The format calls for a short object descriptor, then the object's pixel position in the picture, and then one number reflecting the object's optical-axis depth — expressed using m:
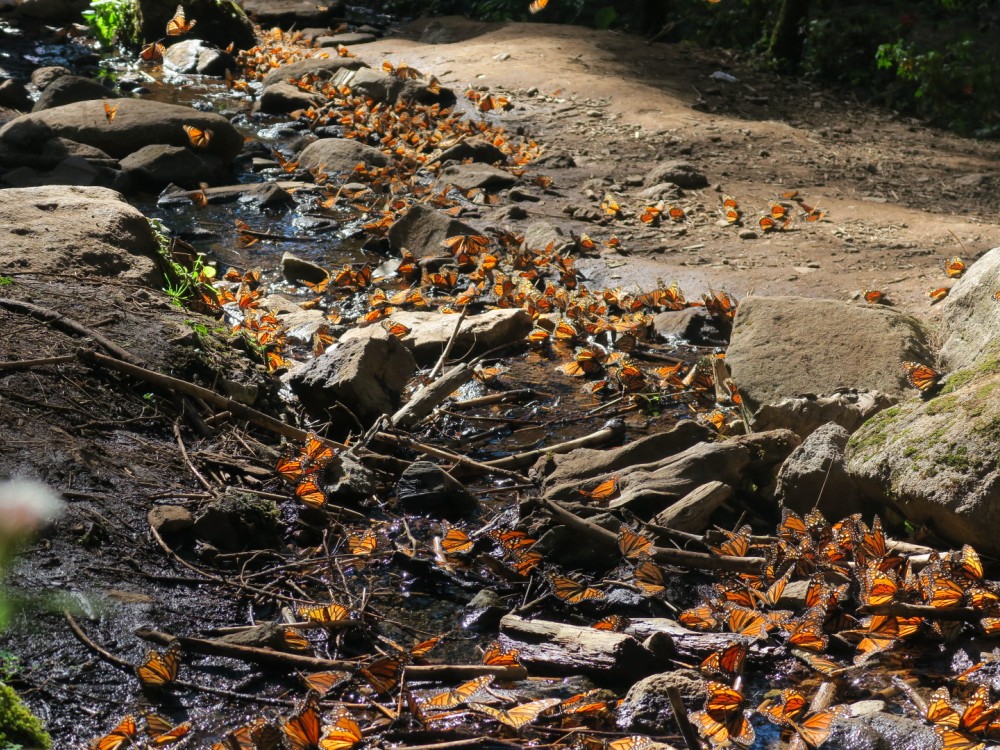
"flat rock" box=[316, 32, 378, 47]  14.78
